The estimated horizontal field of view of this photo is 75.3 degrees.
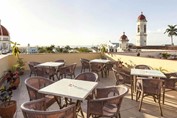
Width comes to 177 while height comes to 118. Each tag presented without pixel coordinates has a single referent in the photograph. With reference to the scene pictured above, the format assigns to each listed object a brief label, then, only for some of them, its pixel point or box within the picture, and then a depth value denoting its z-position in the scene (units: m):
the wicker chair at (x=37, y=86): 2.15
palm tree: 21.65
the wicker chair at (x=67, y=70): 3.97
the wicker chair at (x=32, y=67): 4.11
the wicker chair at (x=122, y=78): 3.09
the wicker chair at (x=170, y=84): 2.74
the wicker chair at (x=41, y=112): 1.38
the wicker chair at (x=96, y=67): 4.71
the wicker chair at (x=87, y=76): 2.76
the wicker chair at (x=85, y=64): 5.04
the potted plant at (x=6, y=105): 2.24
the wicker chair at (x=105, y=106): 1.79
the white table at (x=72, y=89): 1.82
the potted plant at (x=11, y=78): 2.83
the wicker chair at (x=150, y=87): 2.42
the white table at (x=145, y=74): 2.84
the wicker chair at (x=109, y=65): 4.81
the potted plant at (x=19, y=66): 4.97
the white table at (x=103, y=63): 4.79
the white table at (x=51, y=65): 4.14
